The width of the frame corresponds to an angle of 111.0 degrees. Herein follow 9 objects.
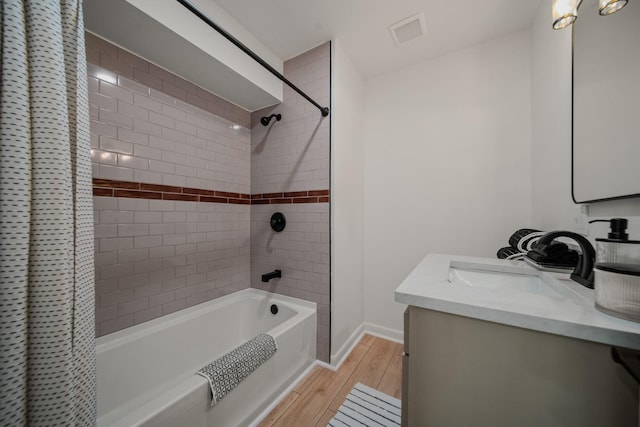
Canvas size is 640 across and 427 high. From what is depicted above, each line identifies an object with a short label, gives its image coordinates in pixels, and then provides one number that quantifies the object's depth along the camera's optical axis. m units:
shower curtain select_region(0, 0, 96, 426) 0.55
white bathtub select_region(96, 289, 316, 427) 0.88
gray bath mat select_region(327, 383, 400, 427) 1.20
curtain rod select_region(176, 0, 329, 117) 0.88
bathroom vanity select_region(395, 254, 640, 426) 0.48
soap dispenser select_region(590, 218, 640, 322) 0.49
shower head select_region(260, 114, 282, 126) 1.90
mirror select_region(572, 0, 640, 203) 0.69
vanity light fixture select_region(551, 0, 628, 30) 0.91
